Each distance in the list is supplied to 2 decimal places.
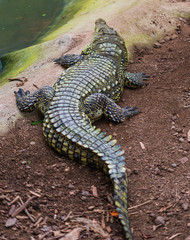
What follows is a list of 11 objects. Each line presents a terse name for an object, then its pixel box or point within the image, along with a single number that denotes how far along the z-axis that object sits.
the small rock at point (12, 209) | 3.02
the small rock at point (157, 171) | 3.64
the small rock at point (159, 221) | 2.98
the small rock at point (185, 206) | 3.10
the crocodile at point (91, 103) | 3.39
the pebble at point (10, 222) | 2.86
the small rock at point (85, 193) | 3.36
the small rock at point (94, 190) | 3.37
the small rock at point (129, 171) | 3.66
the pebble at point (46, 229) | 2.86
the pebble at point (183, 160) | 3.78
